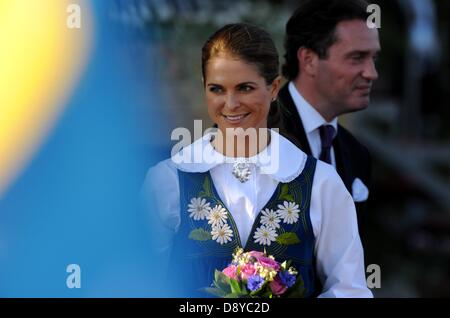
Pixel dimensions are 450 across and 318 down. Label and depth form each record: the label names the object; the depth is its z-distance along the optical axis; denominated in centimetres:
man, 812
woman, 799
